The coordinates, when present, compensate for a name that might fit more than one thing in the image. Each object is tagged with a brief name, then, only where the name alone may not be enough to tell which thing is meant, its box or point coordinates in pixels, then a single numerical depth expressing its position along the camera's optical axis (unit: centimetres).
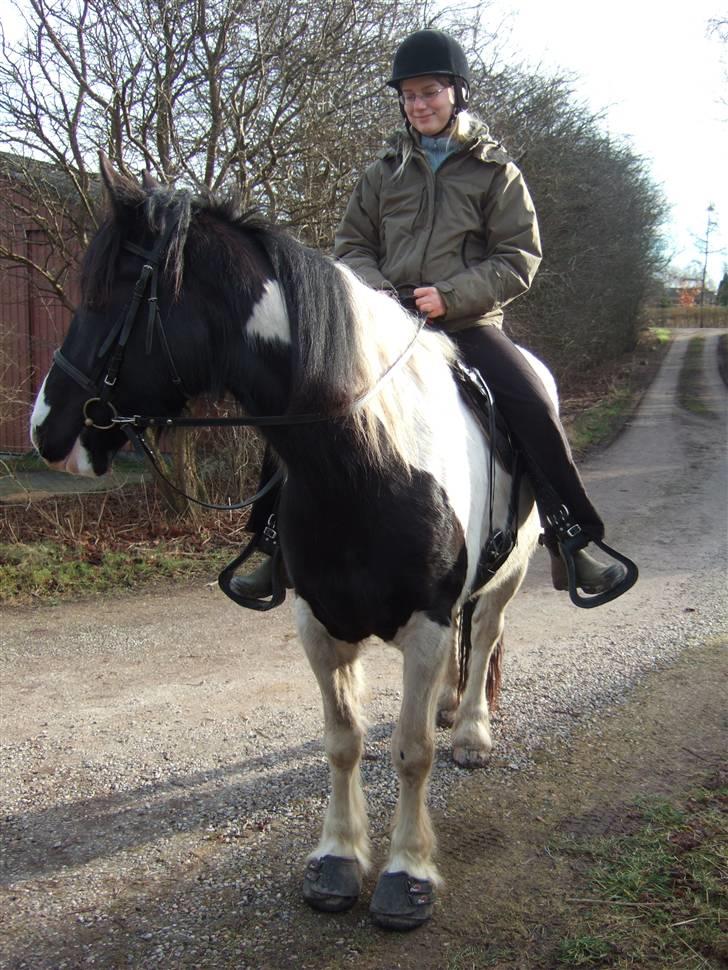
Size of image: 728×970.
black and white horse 236
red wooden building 801
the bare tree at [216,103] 722
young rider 329
